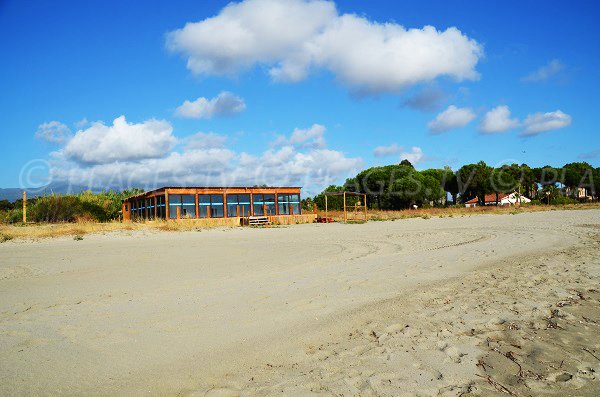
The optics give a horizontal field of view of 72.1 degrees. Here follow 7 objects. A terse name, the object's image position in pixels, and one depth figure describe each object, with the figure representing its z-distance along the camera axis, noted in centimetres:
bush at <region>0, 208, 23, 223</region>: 2931
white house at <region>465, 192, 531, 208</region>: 8070
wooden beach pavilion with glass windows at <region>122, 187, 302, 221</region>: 3028
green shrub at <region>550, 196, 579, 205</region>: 6016
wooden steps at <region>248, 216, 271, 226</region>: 3012
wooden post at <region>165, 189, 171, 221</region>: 2939
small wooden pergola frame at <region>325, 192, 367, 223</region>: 3170
